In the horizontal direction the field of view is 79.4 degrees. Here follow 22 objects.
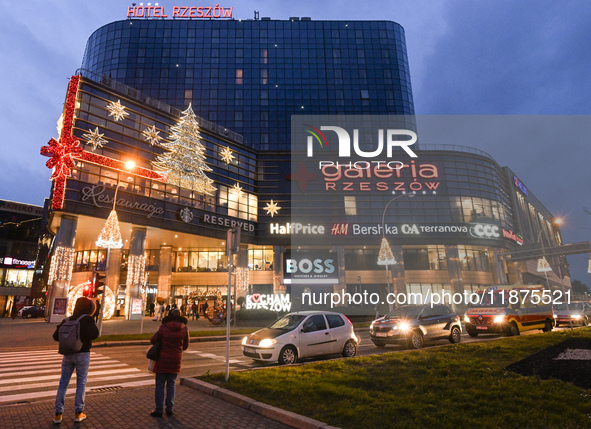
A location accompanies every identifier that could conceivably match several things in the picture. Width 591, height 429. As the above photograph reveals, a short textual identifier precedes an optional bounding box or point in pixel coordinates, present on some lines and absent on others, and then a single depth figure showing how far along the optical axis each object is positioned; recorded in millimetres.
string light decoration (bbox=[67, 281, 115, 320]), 23094
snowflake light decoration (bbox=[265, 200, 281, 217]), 51750
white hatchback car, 10648
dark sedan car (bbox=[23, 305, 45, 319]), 41438
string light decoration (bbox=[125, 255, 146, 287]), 35125
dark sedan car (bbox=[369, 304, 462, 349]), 14016
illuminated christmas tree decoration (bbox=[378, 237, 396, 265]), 26188
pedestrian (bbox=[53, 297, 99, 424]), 5578
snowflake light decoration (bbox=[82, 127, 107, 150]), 33688
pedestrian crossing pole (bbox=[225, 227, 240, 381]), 9078
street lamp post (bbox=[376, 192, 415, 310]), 26188
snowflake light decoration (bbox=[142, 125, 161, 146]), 38844
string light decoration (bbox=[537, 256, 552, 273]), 27822
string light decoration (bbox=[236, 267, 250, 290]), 46625
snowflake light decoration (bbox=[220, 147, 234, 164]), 47844
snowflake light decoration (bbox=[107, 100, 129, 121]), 36281
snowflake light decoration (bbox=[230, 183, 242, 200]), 48250
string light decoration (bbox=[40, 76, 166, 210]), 29672
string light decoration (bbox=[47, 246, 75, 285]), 29859
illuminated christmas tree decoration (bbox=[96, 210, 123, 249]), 23984
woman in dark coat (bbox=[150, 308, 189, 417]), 5996
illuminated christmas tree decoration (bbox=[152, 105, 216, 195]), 39031
